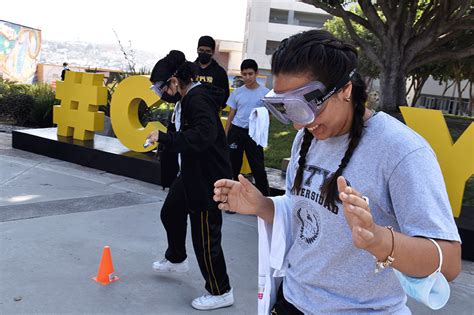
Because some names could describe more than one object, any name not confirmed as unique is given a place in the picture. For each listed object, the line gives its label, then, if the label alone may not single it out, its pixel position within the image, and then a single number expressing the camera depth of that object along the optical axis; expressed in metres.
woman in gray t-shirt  1.24
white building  60.78
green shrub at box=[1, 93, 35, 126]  12.89
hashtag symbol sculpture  8.80
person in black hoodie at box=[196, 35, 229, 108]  5.90
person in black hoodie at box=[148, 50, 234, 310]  3.29
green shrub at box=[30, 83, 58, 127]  12.64
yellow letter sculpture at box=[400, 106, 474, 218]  5.42
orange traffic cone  3.87
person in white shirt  6.33
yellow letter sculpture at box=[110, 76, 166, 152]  7.96
